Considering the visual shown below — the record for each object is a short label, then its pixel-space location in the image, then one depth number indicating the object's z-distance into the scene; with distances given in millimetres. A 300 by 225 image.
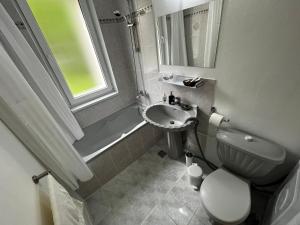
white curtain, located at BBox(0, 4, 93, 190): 828
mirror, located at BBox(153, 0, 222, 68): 1082
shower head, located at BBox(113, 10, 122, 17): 1759
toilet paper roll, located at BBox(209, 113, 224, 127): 1234
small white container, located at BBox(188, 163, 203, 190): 1362
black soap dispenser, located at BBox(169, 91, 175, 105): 1648
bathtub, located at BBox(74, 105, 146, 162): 1885
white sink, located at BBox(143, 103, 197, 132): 1512
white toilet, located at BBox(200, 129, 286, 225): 943
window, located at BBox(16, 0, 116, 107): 1509
